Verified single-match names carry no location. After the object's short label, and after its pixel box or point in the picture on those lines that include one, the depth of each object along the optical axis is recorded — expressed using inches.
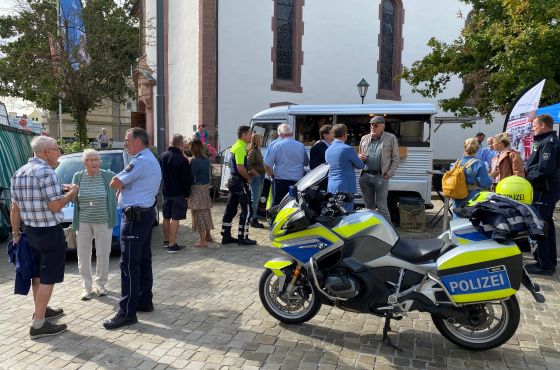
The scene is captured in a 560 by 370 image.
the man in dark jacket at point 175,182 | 267.1
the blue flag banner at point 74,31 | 522.6
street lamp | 709.3
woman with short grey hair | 195.9
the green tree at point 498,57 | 456.8
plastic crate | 348.2
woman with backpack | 247.8
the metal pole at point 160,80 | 366.6
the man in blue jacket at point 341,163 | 242.2
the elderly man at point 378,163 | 269.7
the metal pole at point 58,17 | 525.0
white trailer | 370.6
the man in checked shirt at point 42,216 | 152.6
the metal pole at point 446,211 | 294.8
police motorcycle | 135.8
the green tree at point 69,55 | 532.1
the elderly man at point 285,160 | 291.0
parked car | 289.9
